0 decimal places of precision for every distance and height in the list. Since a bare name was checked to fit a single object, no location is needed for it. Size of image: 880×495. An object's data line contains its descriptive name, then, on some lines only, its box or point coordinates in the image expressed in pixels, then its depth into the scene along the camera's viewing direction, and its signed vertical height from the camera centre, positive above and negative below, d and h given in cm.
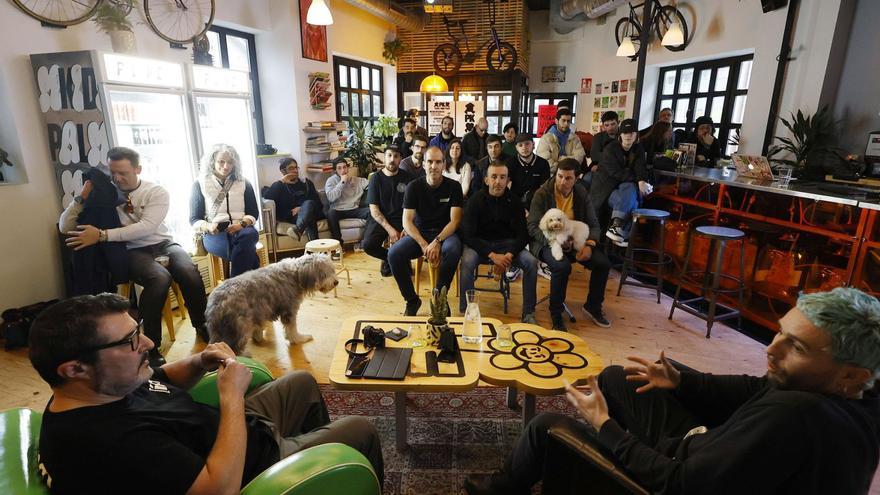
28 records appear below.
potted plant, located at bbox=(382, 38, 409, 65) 817 +137
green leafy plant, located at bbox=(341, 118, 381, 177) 643 -32
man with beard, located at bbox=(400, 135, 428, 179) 487 -33
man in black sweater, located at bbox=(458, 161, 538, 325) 352 -81
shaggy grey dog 272 -104
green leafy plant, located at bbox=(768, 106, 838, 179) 486 -11
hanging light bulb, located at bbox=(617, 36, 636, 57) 668 +115
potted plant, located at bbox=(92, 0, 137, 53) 338 +73
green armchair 104 -90
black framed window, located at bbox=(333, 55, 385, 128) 705 +62
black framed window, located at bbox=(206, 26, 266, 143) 513 +85
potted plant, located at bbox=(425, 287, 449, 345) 229 -93
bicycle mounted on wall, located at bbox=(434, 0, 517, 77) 834 +133
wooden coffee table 197 -106
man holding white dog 350 -87
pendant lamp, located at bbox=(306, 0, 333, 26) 398 +96
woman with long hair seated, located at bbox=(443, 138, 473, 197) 496 -42
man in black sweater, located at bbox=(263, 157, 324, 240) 490 -80
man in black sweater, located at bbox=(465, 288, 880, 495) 103 -67
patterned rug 207 -152
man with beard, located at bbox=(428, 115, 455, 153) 641 -7
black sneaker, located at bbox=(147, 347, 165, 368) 282 -142
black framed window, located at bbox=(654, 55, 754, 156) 611 +53
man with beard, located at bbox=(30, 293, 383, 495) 105 -72
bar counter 307 -73
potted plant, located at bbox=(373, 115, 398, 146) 700 -2
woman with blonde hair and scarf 367 -67
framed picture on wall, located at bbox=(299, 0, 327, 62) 568 +112
